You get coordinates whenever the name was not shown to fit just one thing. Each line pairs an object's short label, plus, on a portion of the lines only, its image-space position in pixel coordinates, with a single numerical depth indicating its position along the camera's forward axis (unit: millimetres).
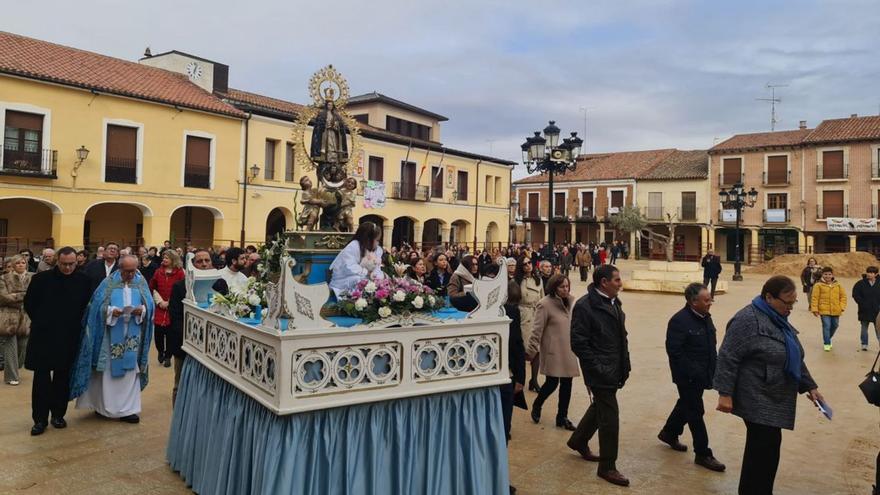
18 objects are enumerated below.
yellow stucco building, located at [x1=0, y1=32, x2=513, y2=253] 19469
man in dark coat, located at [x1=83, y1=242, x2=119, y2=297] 8477
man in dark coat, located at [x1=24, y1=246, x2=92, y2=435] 5367
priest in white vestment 5688
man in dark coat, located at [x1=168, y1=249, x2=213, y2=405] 5672
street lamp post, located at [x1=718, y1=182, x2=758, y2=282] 24975
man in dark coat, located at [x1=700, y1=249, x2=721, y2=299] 18016
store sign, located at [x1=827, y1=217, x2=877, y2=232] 36281
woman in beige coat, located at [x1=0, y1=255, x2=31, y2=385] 7000
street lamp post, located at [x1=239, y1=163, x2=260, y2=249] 24677
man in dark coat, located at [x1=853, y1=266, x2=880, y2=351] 9680
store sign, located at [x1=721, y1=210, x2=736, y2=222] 41219
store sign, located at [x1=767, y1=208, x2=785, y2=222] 39825
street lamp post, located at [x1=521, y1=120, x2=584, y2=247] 11891
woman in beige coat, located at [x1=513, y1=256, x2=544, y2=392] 7004
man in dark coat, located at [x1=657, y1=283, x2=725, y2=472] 5008
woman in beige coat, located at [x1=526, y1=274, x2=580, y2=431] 5887
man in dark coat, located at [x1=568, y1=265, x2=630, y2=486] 4547
